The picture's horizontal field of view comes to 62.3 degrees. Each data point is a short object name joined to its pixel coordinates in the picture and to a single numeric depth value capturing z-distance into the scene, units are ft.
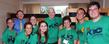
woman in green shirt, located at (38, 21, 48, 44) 5.22
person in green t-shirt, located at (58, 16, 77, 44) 5.48
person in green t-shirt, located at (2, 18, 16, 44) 6.45
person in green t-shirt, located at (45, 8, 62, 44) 6.10
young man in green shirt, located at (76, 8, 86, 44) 5.31
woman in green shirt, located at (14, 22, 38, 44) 5.20
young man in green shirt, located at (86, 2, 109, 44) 3.78
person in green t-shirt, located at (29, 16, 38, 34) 6.15
